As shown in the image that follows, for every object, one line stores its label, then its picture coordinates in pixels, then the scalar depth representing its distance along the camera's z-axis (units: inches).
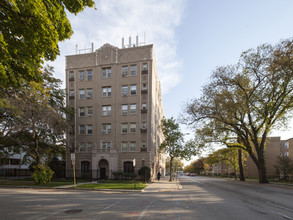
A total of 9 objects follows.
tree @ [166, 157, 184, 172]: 2795.5
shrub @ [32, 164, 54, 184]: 863.7
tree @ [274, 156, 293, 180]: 1416.1
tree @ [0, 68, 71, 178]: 783.2
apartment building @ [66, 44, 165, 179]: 1254.9
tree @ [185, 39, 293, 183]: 978.7
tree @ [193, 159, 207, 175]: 3891.7
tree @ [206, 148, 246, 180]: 1422.0
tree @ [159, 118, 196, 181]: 1315.2
